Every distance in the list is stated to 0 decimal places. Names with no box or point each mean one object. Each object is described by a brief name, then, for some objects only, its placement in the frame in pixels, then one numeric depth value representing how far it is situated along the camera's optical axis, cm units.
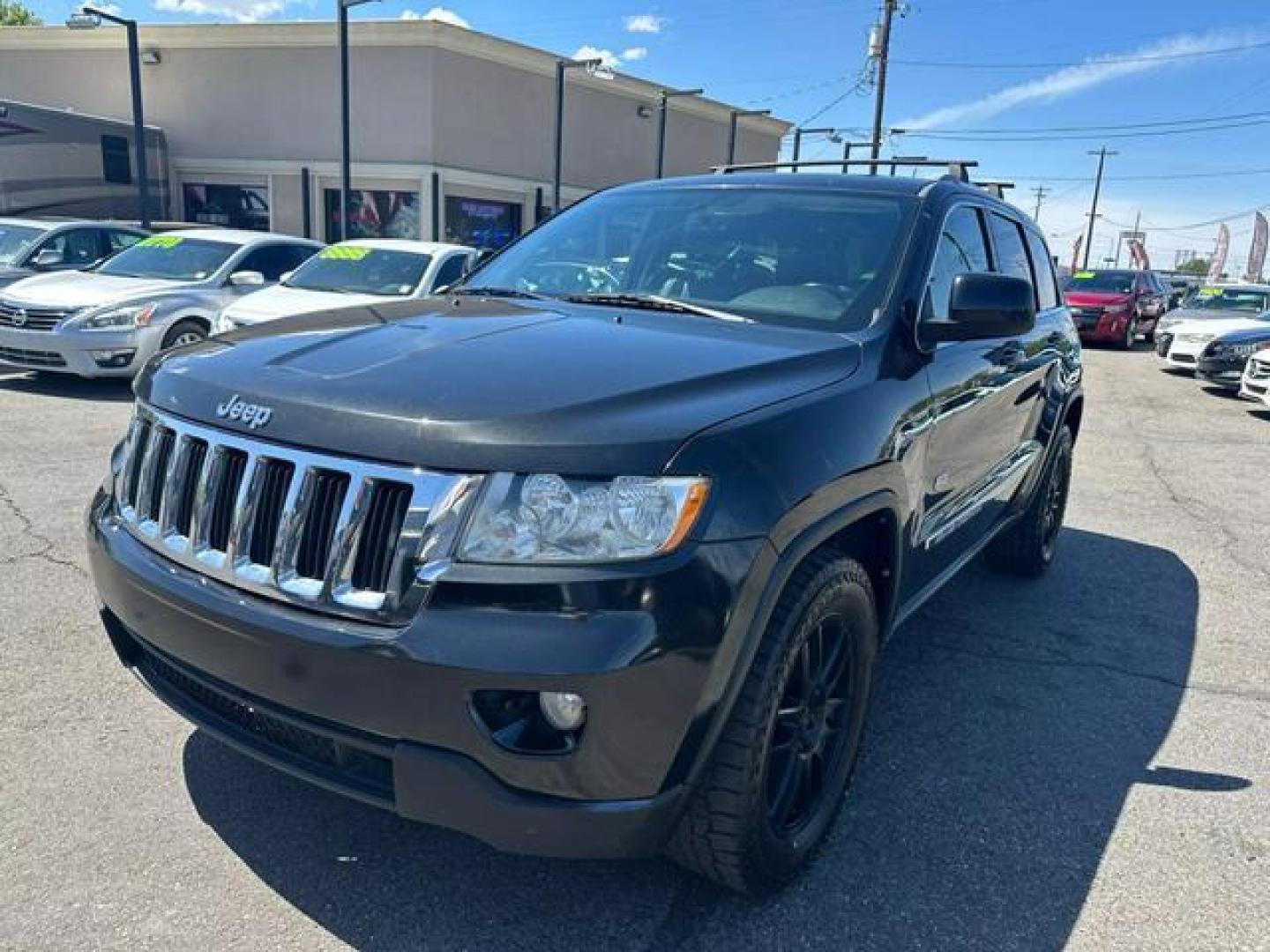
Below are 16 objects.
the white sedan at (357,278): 909
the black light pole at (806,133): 3283
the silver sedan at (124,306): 891
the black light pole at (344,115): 1705
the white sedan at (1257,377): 1195
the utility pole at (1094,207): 7150
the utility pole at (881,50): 2750
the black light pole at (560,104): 2263
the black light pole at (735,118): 3152
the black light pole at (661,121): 2802
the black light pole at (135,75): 1753
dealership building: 2611
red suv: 2058
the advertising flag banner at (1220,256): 5562
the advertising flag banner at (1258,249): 4850
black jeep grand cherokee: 187
